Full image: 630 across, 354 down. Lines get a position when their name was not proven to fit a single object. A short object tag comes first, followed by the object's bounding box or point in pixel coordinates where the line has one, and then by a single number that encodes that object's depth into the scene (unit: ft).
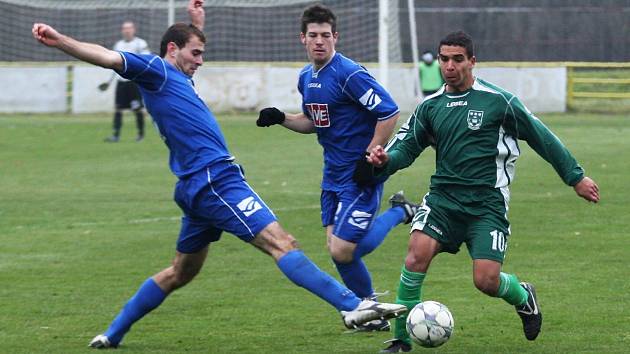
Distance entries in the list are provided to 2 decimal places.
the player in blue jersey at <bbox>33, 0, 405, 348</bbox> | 45.62
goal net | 204.03
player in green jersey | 46.65
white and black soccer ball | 45.29
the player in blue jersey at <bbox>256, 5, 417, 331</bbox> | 53.21
